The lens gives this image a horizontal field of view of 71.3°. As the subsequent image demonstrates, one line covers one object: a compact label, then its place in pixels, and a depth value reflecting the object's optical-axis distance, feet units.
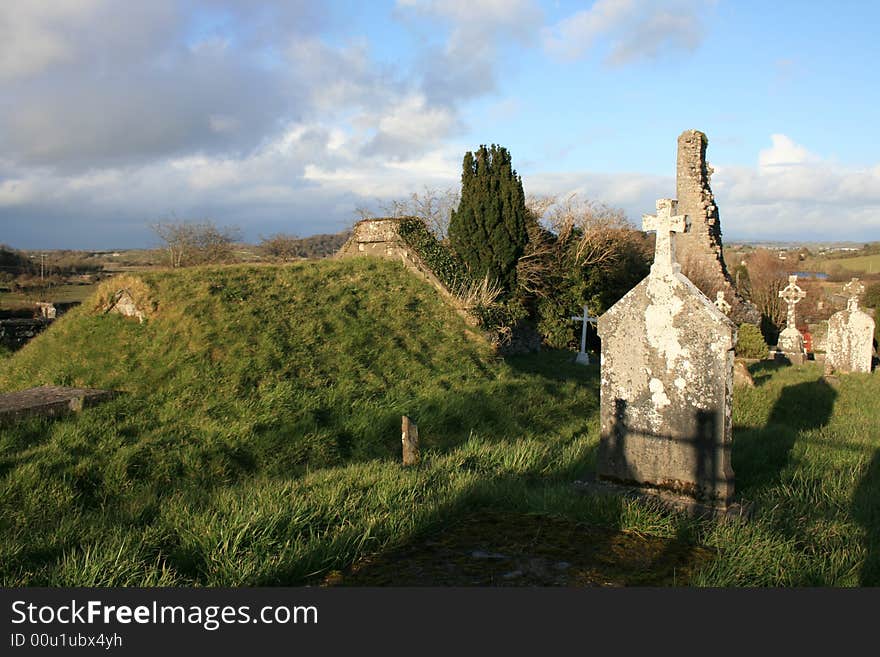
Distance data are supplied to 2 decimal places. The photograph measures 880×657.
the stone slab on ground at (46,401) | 24.40
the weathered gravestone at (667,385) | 17.03
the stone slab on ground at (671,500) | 15.81
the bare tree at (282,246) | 76.59
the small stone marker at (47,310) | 57.41
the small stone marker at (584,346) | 56.13
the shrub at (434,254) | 50.21
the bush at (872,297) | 99.76
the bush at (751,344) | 69.67
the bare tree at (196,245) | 70.90
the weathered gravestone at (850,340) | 50.44
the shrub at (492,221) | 56.24
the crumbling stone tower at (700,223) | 85.35
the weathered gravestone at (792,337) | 64.69
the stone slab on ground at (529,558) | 11.41
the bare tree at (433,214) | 74.64
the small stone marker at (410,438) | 22.36
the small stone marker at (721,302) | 54.90
